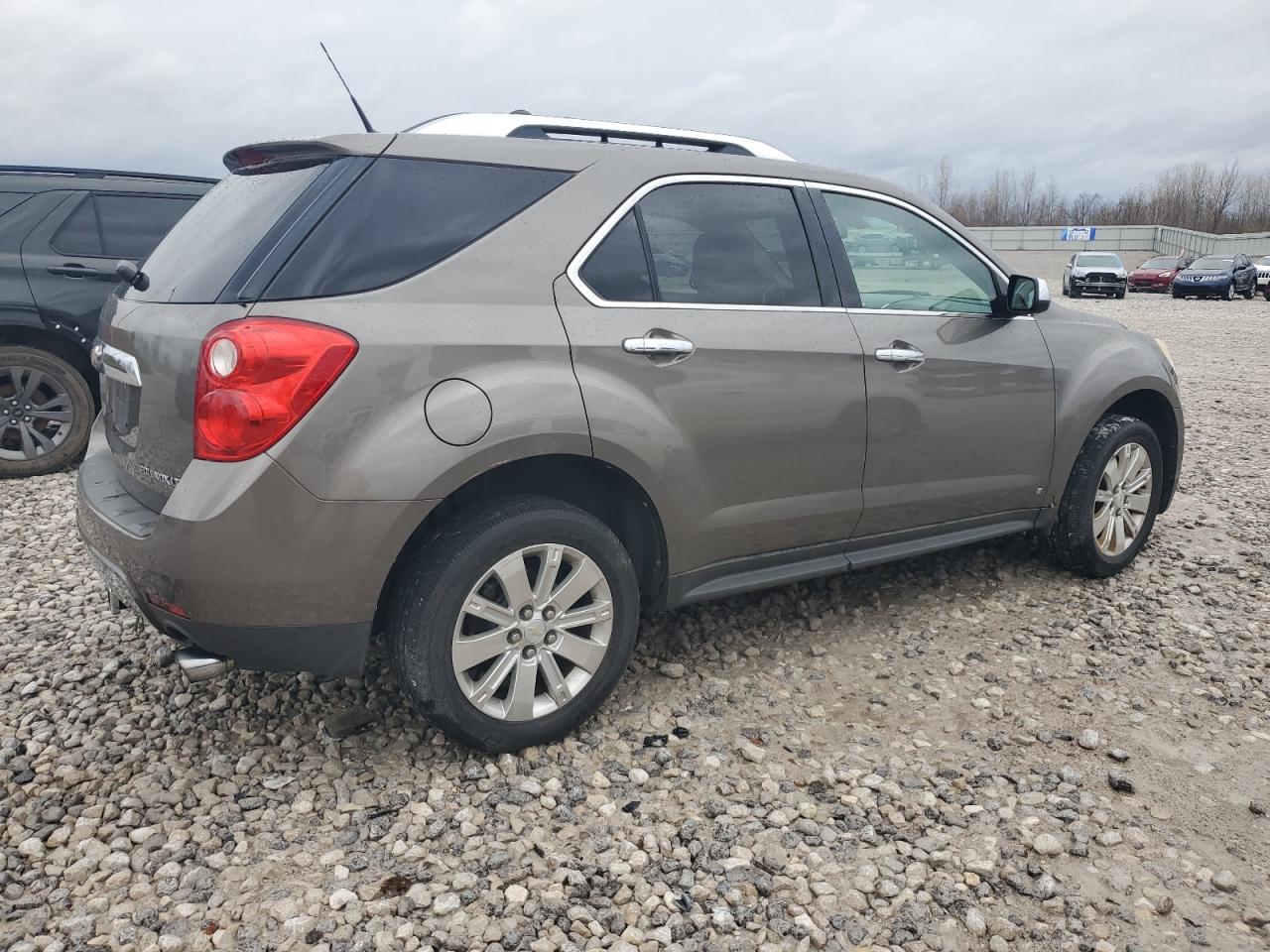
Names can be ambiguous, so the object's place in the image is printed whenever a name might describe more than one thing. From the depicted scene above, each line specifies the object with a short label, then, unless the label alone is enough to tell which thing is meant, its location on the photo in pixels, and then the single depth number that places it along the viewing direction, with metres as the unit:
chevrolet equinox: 2.54
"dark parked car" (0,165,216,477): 6.22
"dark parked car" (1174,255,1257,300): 29.48
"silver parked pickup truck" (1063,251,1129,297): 29.95
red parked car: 33.62
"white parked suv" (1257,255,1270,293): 30.22
